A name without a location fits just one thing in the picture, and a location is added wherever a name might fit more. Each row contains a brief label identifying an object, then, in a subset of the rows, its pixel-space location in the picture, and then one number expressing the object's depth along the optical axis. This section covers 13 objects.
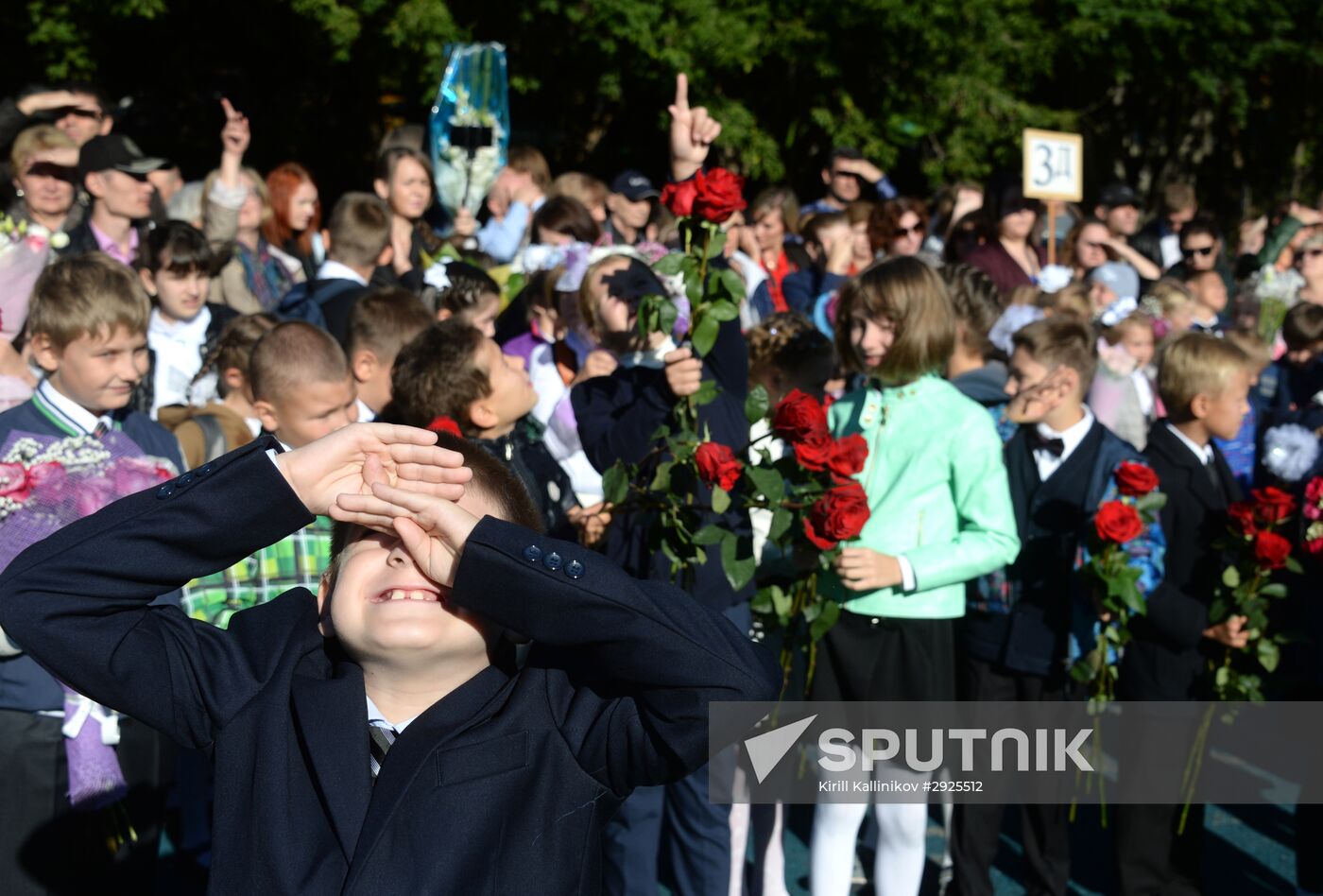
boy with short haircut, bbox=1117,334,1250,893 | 4.60
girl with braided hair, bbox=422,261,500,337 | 5.79
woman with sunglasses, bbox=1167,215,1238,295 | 9.73
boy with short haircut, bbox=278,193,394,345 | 6.48
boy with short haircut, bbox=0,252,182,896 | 3.52
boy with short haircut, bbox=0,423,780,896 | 2.09
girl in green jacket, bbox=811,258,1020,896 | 4.18
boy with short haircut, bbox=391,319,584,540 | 4.11
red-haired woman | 8.16
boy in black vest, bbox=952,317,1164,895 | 4.54
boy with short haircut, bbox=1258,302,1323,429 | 6.91
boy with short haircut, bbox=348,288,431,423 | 5.08
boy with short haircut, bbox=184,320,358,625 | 4.19
